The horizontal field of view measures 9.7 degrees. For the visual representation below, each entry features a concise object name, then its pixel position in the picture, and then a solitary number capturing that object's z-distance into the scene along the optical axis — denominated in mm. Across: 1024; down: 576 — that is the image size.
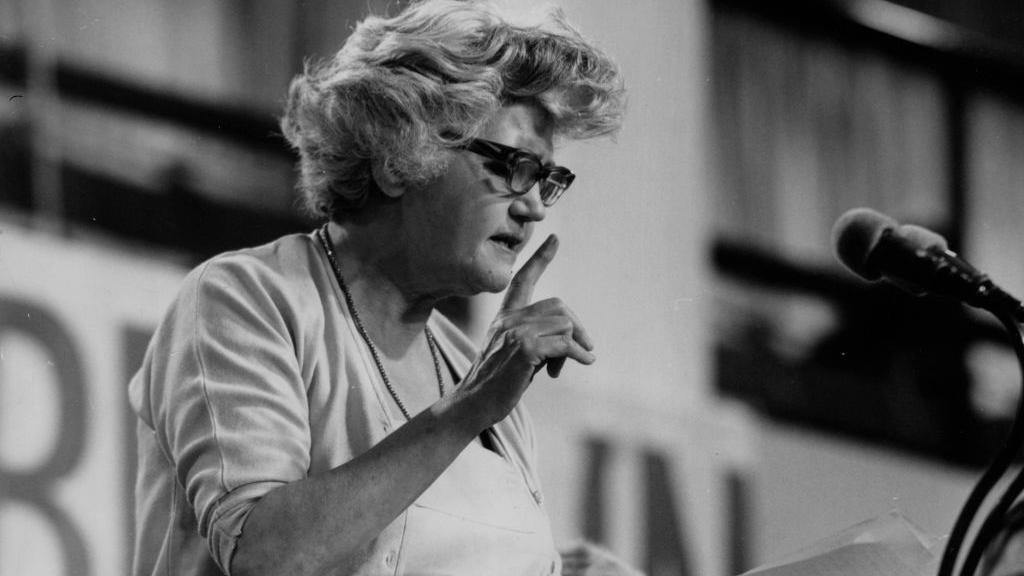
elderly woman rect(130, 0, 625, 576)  4624
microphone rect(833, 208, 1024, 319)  4528
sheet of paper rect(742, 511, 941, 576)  4703
